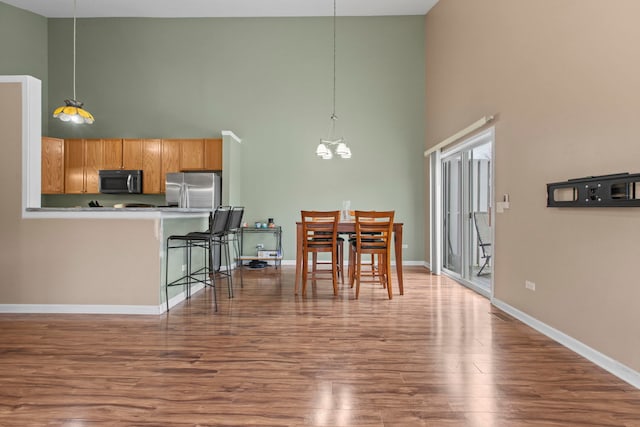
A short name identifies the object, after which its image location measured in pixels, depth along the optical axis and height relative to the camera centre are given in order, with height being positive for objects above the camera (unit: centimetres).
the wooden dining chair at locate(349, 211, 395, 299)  414 -27
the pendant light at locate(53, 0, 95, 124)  396 +112
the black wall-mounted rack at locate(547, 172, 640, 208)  207 +15
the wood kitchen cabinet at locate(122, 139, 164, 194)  622 +94
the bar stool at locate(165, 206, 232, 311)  361 -32
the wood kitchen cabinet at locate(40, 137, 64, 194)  600 +79
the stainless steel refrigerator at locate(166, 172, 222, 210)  592 +39
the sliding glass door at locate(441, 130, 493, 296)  493 +0
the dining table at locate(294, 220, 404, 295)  432 -35
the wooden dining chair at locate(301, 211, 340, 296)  427 -30
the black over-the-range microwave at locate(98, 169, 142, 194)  612 +53
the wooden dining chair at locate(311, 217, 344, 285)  488 -70
